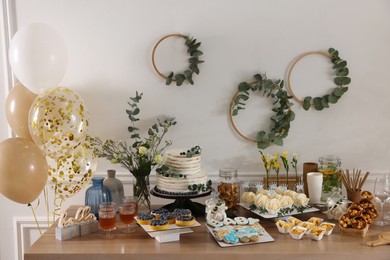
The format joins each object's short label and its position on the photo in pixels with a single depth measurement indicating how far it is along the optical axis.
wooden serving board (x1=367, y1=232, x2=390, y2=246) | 2.08
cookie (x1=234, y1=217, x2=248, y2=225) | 2.28
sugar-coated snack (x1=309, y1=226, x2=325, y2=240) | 2.14
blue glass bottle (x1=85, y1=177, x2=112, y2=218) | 2.46
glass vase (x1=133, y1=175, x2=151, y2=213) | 2.53
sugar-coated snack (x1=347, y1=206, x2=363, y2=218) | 2.24
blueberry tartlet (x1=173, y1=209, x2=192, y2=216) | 2.29
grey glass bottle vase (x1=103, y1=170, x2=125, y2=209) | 2.53
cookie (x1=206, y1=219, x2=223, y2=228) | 2.25
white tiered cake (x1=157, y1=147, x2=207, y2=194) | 2.42
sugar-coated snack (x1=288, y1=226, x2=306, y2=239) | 2.14
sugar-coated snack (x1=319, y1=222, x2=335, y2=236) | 2.20
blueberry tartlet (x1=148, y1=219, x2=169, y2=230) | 2.17
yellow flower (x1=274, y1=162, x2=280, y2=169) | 2.70
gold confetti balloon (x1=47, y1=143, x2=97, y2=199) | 2.46
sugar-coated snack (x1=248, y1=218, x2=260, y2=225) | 2.28
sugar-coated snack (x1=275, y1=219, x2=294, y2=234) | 2.21
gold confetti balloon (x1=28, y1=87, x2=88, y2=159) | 2.33
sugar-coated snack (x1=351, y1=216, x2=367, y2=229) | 2.19
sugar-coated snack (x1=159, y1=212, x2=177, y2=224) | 2.25
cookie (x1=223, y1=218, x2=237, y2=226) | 2.27
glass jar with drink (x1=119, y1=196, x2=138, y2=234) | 2.25
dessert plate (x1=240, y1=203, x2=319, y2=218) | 2.36
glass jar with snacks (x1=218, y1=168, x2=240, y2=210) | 2.54
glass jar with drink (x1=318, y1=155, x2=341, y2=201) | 2.63
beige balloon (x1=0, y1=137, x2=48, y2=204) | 2.28
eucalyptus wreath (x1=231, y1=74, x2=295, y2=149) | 2.78
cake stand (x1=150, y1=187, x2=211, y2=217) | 2.41
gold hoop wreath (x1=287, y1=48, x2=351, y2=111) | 2.77
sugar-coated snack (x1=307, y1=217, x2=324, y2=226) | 2.27
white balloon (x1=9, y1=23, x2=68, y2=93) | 2.38
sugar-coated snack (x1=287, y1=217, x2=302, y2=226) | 2.24
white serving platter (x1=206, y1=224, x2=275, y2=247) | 2.09
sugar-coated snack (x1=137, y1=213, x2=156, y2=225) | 2.26
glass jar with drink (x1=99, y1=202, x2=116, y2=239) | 2.21
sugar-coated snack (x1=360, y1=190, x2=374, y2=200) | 2.39
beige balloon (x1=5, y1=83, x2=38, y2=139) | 2.51
